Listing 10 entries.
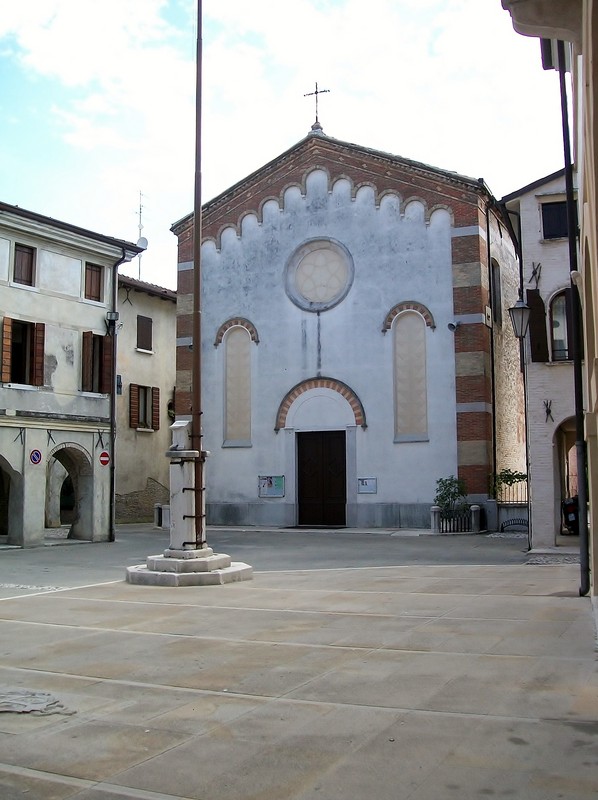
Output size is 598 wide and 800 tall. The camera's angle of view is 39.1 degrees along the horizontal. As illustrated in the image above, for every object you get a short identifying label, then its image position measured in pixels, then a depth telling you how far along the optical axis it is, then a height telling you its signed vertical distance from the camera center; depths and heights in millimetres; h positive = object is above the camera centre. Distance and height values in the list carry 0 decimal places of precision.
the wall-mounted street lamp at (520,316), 16328 +3185
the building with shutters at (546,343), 18156 +3004
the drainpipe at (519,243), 18452 +5674
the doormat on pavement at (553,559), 15909 -1511
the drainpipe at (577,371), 10695 +1443
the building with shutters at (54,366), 21234 +3162
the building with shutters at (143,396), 31750 +3417
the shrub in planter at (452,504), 23922 -648
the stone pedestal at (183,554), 12812 -1123
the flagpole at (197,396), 13453 +1395
